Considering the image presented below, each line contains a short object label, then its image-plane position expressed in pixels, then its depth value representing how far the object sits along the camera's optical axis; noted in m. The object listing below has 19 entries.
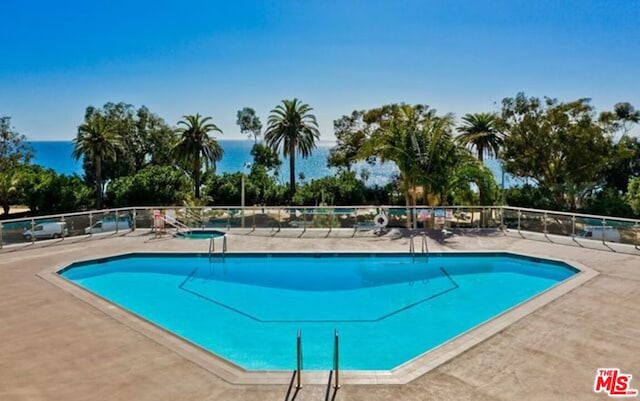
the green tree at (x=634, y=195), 24.97
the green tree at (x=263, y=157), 56.19
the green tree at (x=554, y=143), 28.09
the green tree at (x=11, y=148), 43.19
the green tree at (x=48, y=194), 31.95
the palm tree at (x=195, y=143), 32.44
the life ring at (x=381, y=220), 16.58
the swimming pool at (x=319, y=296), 7.80
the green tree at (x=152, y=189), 31.75
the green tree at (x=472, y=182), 18.33
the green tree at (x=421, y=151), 17.77
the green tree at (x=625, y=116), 31.61
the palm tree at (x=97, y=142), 32.72
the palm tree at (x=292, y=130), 33.72
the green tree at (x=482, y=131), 32.09
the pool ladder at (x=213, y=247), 13.74
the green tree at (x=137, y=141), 43.22
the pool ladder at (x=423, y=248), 13.57
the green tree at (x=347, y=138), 36.53
